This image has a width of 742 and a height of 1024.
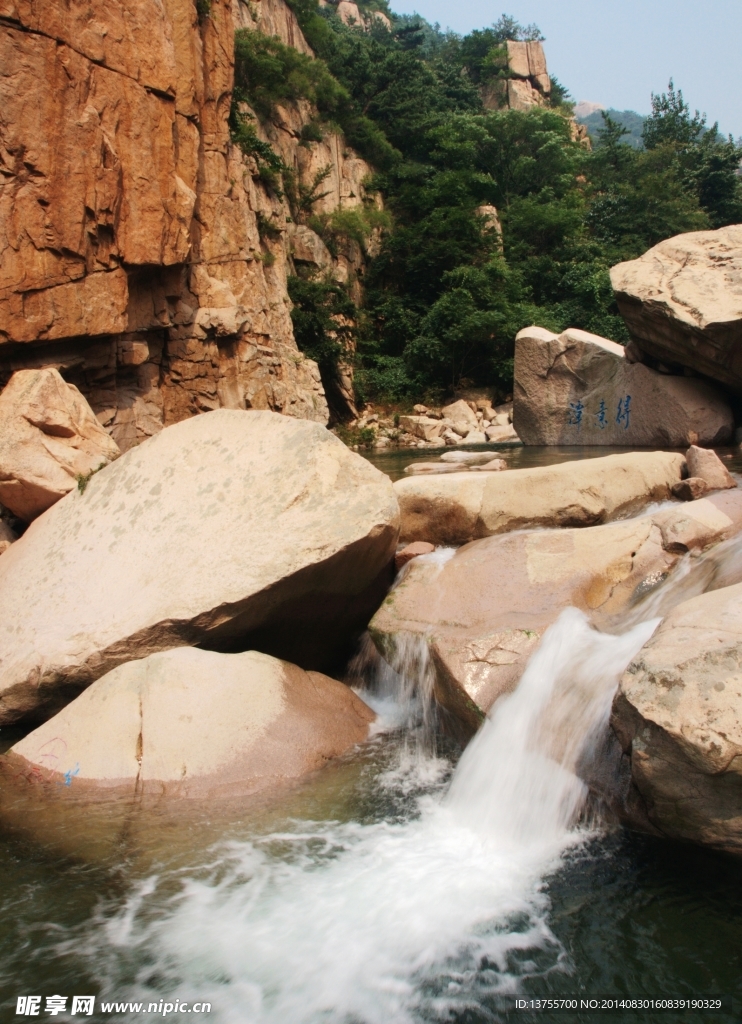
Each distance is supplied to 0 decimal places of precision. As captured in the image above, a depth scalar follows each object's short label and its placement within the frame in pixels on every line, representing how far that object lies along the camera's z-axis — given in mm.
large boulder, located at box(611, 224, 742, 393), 9742
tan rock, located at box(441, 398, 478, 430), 21344
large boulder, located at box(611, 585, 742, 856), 2512
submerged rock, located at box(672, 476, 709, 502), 5812
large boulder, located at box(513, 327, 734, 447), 11203
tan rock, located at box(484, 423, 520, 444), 18062
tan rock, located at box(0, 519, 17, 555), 5810
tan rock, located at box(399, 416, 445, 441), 20422
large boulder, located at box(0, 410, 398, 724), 4133
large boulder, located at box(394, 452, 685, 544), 5531
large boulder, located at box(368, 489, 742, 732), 3912
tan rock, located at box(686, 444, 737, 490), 5895
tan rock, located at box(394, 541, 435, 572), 5363
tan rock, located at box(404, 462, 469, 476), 10898
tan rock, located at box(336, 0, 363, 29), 52738
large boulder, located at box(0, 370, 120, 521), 5695
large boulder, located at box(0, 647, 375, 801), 3473
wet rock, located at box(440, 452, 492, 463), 12507
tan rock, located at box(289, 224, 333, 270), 22328
